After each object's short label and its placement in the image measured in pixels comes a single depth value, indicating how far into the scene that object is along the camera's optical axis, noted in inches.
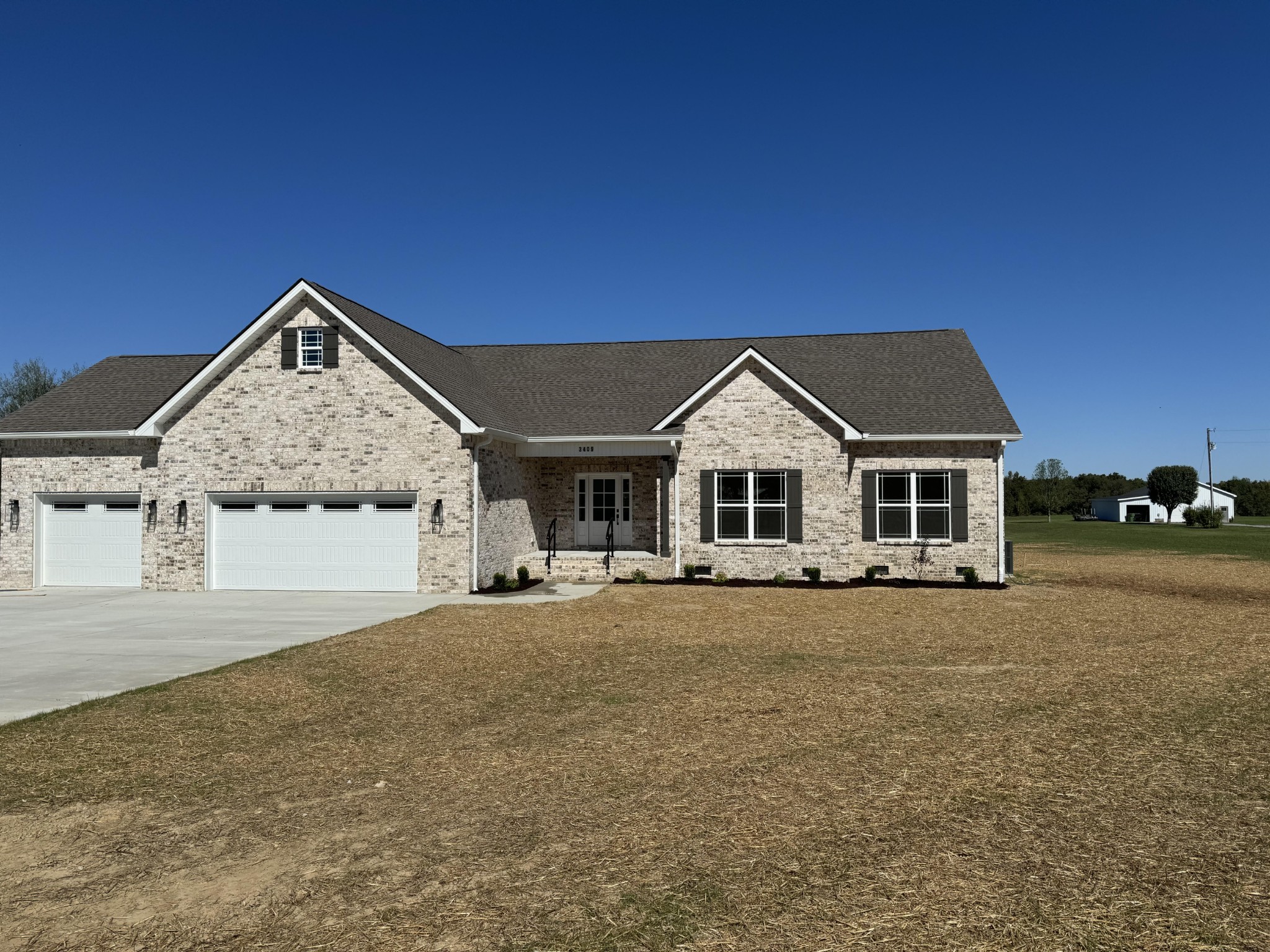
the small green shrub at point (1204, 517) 2384.4
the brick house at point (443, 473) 792.9
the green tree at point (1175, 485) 2805.1
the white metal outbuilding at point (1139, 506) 2992.1
